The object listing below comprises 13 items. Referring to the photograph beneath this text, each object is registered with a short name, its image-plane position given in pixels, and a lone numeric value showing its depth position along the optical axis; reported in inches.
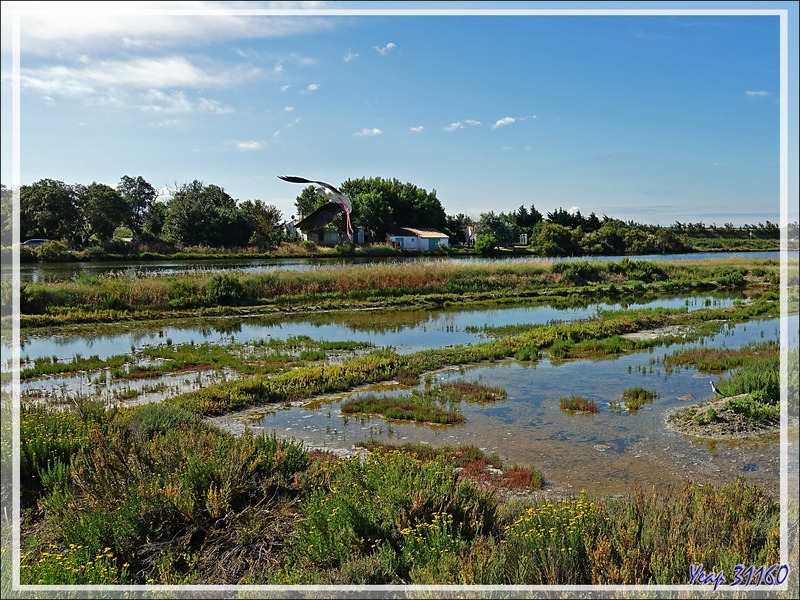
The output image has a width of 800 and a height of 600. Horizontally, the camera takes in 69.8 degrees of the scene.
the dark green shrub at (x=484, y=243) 2790.4
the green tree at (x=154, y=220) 2721.2
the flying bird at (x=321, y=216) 665.6
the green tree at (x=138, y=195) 2849.4
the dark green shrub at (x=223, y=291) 1126.4
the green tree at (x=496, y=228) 3213.6
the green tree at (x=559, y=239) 3058.6
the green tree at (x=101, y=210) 2386.8
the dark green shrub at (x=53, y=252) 2000.5
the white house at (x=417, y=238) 2711.6
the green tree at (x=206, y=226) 2377.0
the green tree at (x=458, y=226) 3410.4
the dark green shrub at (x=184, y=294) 1095.0
